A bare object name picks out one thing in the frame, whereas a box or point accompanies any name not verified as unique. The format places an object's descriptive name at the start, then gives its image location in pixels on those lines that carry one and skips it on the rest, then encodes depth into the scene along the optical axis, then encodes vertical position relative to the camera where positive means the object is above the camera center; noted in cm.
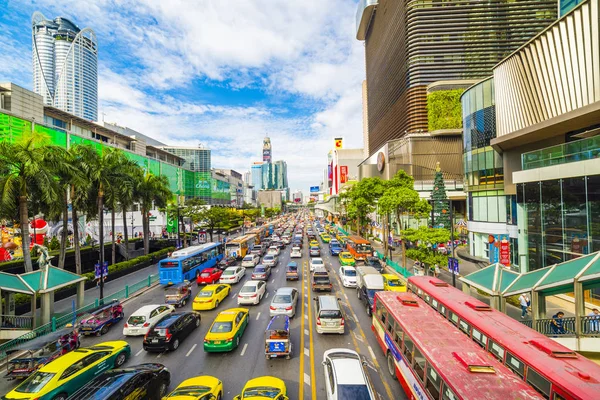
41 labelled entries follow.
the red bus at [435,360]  693 -444
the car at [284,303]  1720 -583
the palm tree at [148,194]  4078 +202
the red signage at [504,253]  2123 -377
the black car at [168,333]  1357 -597
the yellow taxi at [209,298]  1948 -619
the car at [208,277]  2641 -637
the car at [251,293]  2019 -606
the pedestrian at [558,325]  1290 -550
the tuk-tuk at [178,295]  2080 -634
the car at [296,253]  3911 -642
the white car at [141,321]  1562 -611
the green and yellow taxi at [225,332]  1320 -585
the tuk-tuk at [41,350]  1165 -607
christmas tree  4499 -32
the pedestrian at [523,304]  1703 -602
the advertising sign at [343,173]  15700 +1653
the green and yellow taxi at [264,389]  860 -560
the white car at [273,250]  3804 -601
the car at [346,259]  3111 -593
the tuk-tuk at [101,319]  1606 -630
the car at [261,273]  2648 -618
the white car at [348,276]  2470 -620
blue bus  2570 -536
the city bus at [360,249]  3445 -559
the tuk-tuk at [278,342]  1262 -585
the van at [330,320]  1494 -586
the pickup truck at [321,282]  2272 -608
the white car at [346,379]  826 -522
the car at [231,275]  2631 -625
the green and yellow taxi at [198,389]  870 -568
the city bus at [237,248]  3812 -552
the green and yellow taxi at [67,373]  915 -560
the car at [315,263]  2934 -597
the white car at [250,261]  3396 -648
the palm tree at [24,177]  1914 +220
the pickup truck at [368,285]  1856 -547
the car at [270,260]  3268 -620
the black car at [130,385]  845 -539
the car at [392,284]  1952 -548
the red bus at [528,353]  650 -418
